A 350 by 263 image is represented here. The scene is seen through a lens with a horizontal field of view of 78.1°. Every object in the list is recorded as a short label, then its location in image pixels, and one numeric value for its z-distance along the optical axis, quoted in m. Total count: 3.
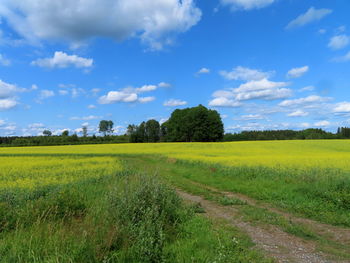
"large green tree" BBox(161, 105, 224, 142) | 83.88
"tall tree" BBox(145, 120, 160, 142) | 102.19
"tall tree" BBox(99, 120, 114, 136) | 139.00
